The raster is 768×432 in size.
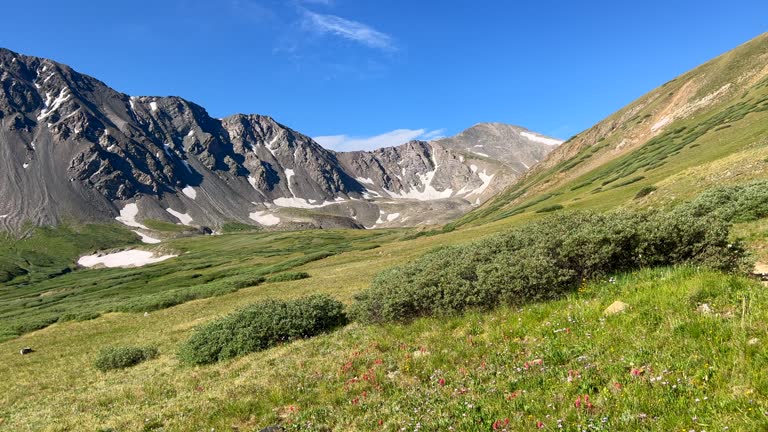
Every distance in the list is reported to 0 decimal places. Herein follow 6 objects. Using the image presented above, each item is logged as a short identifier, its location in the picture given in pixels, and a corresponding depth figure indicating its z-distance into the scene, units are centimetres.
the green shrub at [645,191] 4196
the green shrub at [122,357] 2216
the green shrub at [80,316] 4847
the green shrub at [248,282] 5514
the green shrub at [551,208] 6595
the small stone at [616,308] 1006
